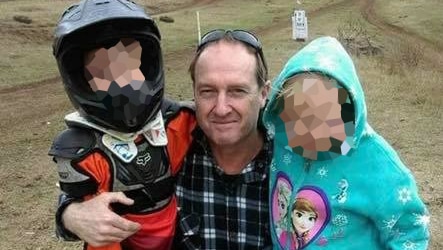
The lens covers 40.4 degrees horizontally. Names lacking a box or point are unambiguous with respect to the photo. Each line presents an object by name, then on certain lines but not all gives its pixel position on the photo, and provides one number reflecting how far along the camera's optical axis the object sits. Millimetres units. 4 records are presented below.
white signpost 13125
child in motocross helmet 1771
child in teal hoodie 1714
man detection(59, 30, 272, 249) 1812
